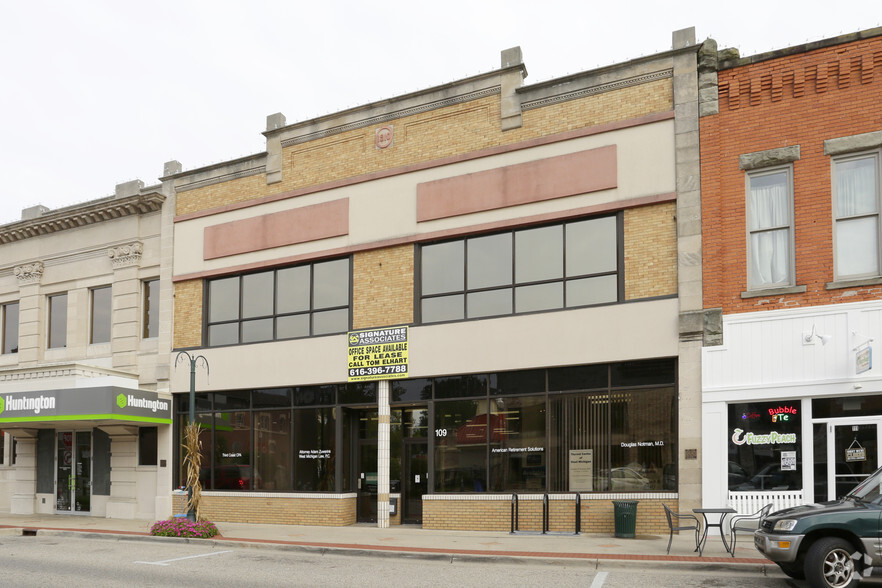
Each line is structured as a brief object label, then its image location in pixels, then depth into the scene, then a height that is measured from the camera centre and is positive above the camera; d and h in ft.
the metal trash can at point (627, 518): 54.70 -9.86
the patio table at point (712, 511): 45.05 -7.75
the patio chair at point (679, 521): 46.60 -9.53
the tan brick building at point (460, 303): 57.67 +5.10
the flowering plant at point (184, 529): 60.29 -11.82
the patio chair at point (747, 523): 51.46 -9.64
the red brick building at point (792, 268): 50.75 +6.39
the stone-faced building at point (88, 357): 76.13 +0.92
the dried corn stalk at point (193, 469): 62.54 -7.66
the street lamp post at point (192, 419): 62.76 -3.87
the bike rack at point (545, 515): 57.47 -10.36
